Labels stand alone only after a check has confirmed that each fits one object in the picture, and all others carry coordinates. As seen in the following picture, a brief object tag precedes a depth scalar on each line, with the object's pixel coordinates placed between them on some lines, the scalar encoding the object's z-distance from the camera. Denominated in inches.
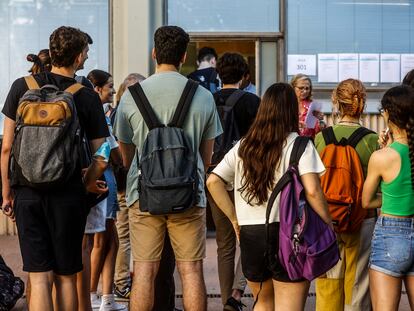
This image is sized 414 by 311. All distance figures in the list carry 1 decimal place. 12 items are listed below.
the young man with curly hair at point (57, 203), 300.4
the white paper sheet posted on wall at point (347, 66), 574.7
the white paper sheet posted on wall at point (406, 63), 578.8
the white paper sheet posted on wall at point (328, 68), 573.0
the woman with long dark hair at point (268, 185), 277.2
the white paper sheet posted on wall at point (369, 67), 575.1
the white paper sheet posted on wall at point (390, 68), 575.5
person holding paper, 452.2
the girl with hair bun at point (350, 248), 340.5
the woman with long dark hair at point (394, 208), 292.5
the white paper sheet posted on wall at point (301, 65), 575.5
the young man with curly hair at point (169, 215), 316.8
